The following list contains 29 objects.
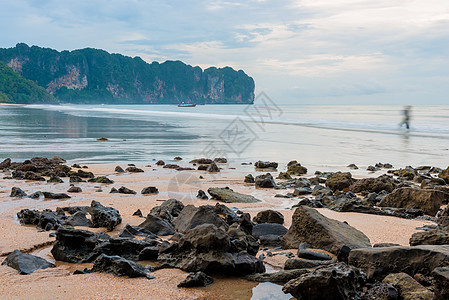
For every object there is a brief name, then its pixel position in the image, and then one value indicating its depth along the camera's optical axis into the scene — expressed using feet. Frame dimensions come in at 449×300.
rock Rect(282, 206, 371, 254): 14.58
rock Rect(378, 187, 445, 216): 21.90
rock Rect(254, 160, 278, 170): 41.91
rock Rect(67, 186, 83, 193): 26.66
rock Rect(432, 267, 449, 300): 8.99
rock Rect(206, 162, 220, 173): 38.88
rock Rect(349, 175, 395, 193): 28.63
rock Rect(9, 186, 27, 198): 24.49
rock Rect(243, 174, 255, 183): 32.82
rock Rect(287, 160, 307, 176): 38.22
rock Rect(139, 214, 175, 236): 17.30
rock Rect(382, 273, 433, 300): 10.03
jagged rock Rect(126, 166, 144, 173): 37.52
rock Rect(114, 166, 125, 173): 37.09
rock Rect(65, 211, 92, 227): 17.88
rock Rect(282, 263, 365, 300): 9.97
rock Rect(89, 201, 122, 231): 17.72
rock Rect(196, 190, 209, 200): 25.43
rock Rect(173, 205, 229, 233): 16.67
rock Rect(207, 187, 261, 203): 24.63
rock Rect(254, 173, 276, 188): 30.71
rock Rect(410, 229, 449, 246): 13.65
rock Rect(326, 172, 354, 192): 29.81
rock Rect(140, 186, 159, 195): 26.99
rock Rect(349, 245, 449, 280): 11.17
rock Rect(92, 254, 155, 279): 12.19
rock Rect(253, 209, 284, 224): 18.99
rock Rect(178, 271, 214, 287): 11.60
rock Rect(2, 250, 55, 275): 12.50
